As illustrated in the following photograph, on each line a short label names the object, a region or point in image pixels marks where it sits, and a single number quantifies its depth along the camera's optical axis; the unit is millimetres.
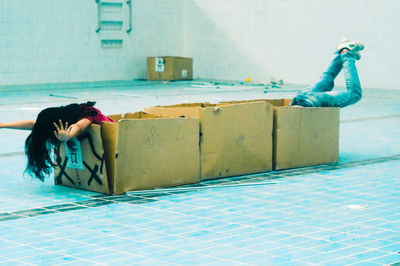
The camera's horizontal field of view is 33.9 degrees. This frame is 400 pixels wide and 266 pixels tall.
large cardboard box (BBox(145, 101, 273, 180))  4680
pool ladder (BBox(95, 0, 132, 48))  13953
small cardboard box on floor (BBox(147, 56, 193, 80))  14219
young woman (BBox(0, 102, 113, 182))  4363
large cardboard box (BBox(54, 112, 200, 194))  4227
